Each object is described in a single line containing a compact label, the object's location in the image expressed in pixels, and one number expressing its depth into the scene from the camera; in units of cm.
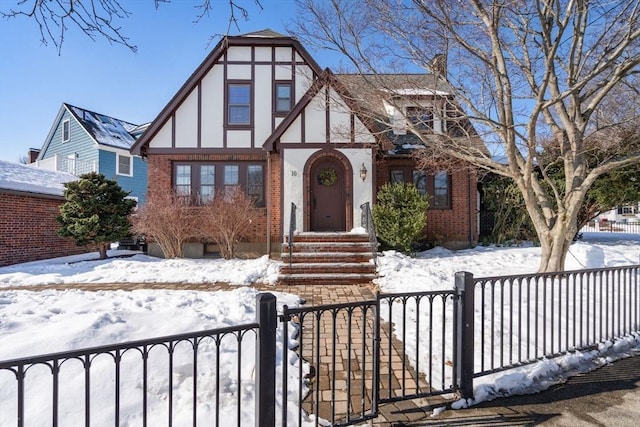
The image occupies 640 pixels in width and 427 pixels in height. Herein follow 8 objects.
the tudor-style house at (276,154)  1093
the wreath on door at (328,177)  1133
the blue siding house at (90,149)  1875
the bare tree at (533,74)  577
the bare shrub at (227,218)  1027
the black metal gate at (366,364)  264
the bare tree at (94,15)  272
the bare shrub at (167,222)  1028
